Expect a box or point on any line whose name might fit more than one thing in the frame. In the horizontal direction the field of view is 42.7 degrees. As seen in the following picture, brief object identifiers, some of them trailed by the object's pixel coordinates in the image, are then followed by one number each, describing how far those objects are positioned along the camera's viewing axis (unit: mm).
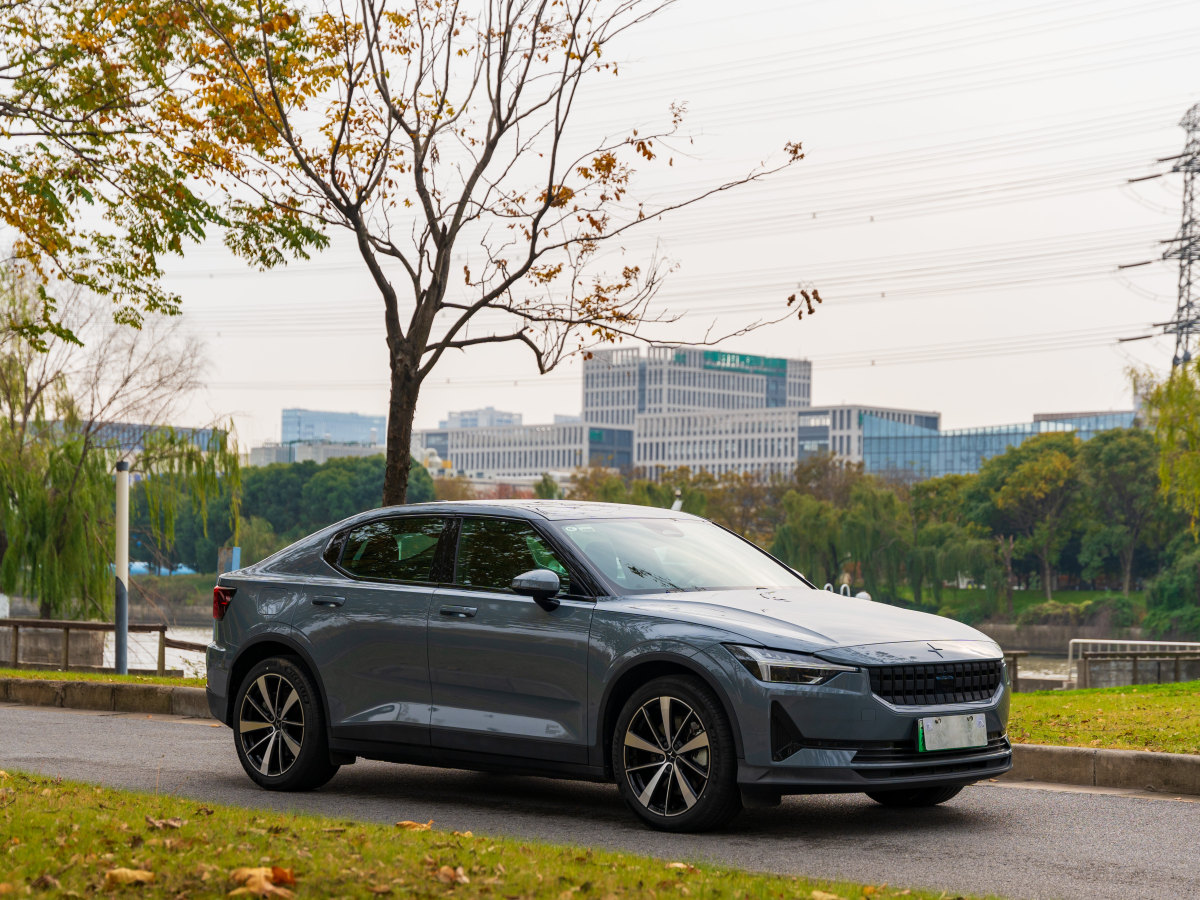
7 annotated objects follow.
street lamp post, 18797
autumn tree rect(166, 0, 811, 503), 16094
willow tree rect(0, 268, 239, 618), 31172
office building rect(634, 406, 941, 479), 187000
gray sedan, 6867
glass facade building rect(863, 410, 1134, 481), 156375
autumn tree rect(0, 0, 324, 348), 15930
